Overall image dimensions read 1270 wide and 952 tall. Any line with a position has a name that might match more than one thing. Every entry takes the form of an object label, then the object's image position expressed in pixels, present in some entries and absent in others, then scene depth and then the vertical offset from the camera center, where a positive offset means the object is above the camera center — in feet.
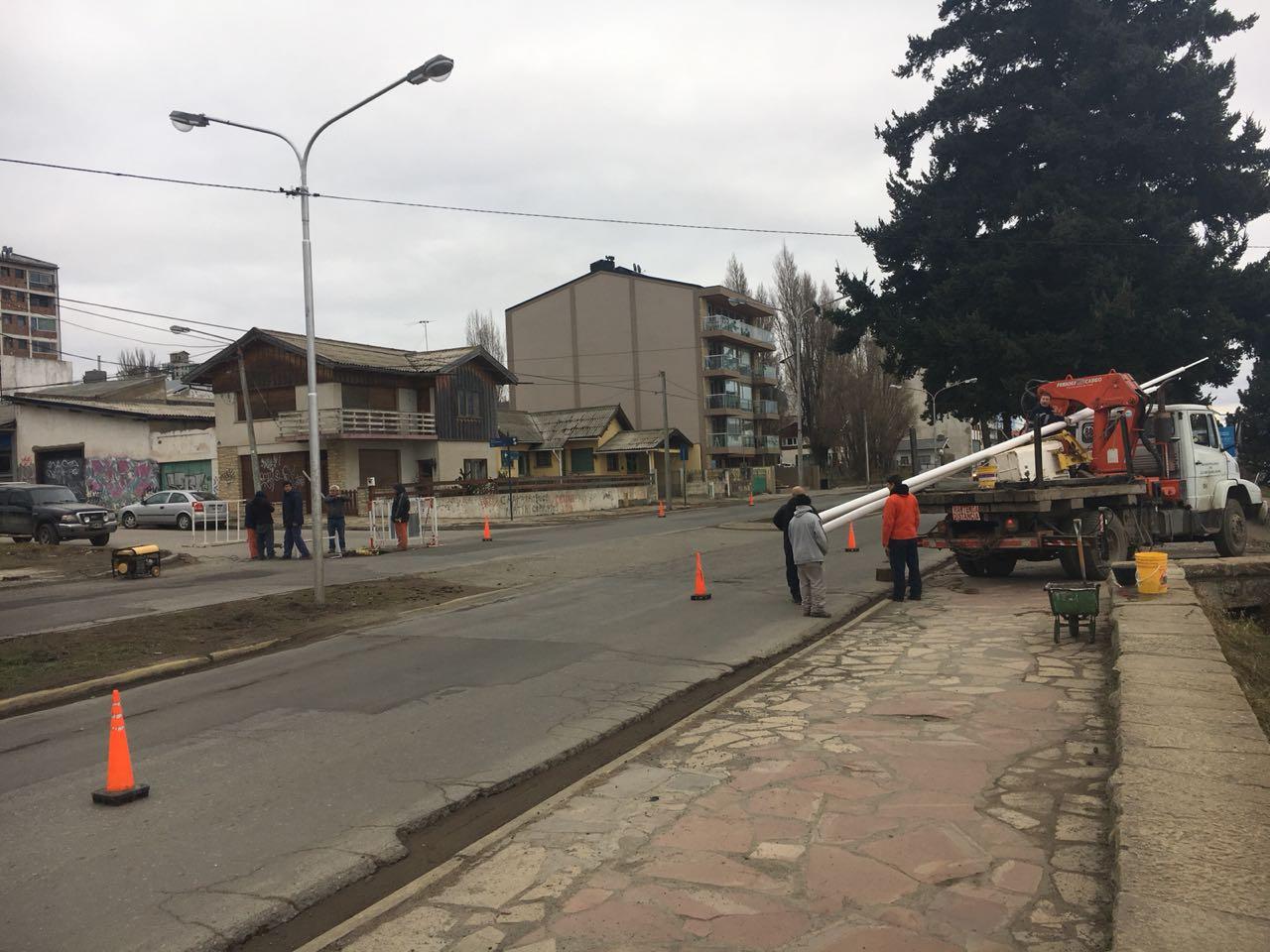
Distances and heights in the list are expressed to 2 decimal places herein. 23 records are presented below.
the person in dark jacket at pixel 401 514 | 78.28 -1.07
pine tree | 85.76 +24.93
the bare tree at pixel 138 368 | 253.53 +42.46
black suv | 86.53 +0.23
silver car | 114.62 +0.33
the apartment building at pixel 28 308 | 285.02 +65.24
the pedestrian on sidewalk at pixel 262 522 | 72.64 -1.08
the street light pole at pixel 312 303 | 45.24 +9.88
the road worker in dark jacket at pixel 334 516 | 74.33 -0.93
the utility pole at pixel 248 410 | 123.72 +13.02
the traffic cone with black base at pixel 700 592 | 45.01 -5.15
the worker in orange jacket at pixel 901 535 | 42.09 -2.77
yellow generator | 63.05 -3.17
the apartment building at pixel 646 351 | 210.18 +31.09
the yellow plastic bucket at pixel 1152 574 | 32.45 -3.92
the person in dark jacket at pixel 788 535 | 40.96 -2.44
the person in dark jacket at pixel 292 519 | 71.72 -0.95
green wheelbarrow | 30.14 -4.35
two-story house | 141.49 +14.22
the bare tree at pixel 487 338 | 256.52 +42.70
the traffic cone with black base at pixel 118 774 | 18.44 -5.08
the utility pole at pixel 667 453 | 149.52 +5.16
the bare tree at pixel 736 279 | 232.73 +49.93
